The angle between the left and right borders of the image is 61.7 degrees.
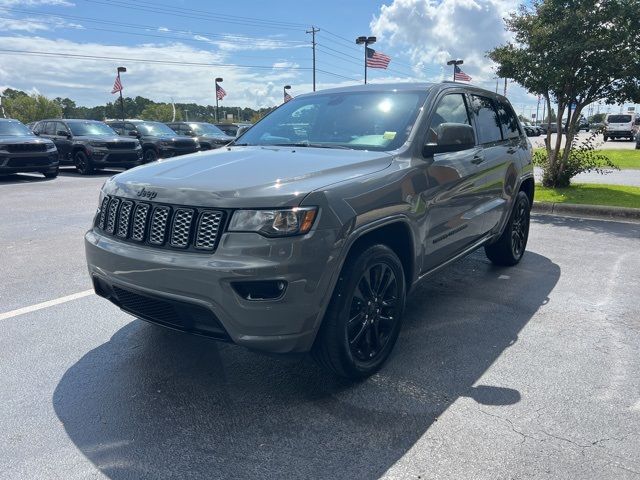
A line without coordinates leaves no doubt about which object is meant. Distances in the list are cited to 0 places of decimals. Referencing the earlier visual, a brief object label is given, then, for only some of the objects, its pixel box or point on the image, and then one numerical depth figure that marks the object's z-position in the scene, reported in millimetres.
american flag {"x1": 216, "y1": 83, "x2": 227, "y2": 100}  37438
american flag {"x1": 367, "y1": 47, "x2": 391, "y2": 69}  26953
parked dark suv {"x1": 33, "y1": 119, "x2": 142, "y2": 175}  15891
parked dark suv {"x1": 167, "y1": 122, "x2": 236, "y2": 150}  19594
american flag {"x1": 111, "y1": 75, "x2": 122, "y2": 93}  31984
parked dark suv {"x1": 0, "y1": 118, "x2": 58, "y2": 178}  13711
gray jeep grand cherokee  2699
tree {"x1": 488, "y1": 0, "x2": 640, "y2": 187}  9359
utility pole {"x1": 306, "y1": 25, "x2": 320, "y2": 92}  42344
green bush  10922
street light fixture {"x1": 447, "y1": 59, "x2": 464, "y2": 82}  35806
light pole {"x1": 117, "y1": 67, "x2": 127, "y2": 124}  32153
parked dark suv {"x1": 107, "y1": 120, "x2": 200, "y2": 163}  18328
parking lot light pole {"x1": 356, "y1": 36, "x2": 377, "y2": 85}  30547
